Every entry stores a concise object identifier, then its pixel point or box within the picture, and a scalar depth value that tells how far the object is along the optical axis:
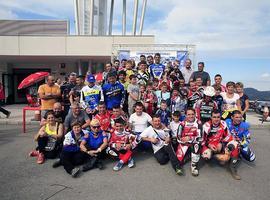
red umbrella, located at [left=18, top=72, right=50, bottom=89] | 9.29
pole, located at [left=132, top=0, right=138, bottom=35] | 19.84
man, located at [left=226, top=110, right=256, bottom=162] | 5.12
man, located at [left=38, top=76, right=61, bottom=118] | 6.50
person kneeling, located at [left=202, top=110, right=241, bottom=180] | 4.79
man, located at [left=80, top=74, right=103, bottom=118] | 6.23
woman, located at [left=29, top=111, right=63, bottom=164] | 5.30
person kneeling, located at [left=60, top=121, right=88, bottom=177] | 4.77
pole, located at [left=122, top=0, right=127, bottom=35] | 23.00
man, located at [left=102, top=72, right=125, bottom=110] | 6.35
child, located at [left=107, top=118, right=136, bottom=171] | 5.11
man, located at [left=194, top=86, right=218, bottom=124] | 5.64
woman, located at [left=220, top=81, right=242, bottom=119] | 6.04
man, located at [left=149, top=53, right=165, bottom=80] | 7.83
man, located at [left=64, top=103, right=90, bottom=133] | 5.71
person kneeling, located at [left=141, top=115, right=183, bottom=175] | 5.20
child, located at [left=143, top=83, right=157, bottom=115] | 6.46
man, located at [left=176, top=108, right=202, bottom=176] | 5.02
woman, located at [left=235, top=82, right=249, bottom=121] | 6.75
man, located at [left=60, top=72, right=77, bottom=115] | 6.93
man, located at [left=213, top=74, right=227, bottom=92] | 6.61
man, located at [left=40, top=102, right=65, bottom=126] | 5.68
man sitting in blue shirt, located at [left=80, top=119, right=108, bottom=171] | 4.94
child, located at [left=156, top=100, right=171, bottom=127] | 6.01
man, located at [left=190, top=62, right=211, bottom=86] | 7.24
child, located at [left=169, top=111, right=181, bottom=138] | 5.53
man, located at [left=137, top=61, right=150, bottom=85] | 7.32
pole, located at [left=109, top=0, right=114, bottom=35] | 22.40
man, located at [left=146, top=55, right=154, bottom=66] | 8.16
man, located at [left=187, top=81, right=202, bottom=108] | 6.29
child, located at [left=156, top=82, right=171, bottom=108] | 6.43
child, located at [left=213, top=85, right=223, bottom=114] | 6.07
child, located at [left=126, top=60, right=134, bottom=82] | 7.39
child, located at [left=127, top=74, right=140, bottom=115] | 6.50
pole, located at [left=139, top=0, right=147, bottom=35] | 20.52
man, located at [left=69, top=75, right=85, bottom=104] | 6.63
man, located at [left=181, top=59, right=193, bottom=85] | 8.06
